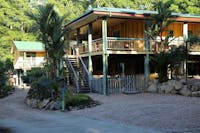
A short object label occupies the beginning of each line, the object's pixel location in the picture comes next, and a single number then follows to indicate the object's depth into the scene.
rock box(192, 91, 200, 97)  19.67
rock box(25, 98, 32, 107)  20.06
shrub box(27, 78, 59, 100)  19.36
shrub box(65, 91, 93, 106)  17.90
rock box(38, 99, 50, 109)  18.57
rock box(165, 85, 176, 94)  21.76
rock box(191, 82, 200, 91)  20.23
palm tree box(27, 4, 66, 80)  19.69
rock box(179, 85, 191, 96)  20.51
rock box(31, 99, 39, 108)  19.25
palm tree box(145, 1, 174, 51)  23.17
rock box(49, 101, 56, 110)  17.80
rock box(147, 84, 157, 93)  23.25
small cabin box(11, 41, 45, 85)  43.38
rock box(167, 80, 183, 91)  21.47
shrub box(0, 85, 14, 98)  28.38
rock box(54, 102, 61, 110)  17.73
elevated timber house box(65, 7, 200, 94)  23.86
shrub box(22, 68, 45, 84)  35.66
